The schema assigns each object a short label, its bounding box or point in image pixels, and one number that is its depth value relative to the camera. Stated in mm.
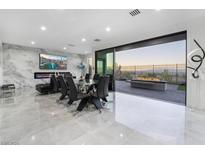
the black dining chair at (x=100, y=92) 3239
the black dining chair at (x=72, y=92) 3102
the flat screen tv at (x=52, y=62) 7562
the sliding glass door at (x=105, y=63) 6543
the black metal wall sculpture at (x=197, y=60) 3197
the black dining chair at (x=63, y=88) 3772
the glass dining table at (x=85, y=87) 3933
